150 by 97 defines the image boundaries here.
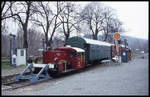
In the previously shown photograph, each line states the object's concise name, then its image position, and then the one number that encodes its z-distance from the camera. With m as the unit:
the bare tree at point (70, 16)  31.48
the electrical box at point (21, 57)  23.41
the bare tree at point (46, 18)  24.29
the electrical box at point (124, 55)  28.42
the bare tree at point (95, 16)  41.67
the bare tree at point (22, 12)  22.41
